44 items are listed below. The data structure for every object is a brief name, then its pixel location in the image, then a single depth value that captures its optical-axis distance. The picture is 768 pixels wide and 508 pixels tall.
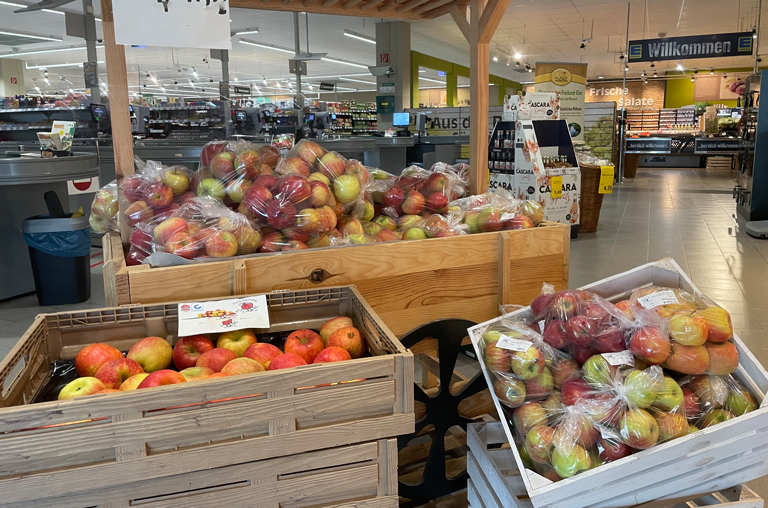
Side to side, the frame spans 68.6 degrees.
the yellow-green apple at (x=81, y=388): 1.13
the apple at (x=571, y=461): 1.16
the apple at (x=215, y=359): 1.28
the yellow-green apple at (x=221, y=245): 1.55
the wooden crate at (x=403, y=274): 1.50
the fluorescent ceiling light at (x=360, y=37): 13.94
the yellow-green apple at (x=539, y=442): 1.22
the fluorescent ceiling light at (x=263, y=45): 14.99
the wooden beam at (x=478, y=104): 2.18
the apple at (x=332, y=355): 1.23
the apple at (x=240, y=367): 1.19
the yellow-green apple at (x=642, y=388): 1.22
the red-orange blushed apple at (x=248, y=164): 1.82
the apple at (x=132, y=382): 1.17
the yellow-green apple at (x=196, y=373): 1.21
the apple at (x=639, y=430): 1.16
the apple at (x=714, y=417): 1.26
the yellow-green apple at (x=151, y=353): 1.30
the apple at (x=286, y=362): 1.21
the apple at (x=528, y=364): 1.33
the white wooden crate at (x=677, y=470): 1.14
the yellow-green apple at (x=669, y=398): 1.22
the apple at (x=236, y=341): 1.37
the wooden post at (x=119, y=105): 1.56
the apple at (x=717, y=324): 1.34
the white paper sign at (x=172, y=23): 1.42
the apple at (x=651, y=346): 1.28
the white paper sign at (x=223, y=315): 1.33
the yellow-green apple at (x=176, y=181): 1.83
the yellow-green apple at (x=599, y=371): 1.28
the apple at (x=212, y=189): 1.79
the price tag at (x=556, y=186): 5.71
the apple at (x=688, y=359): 1.29
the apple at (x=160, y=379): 1.13
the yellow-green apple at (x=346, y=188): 1.85
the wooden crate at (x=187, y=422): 0.95
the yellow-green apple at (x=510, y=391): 1.33
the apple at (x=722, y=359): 1.31
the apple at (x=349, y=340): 1.35
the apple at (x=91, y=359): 1.27
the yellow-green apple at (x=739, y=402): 1.28
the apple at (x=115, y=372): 1.22
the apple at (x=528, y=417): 1.28
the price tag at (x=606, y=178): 6.42
